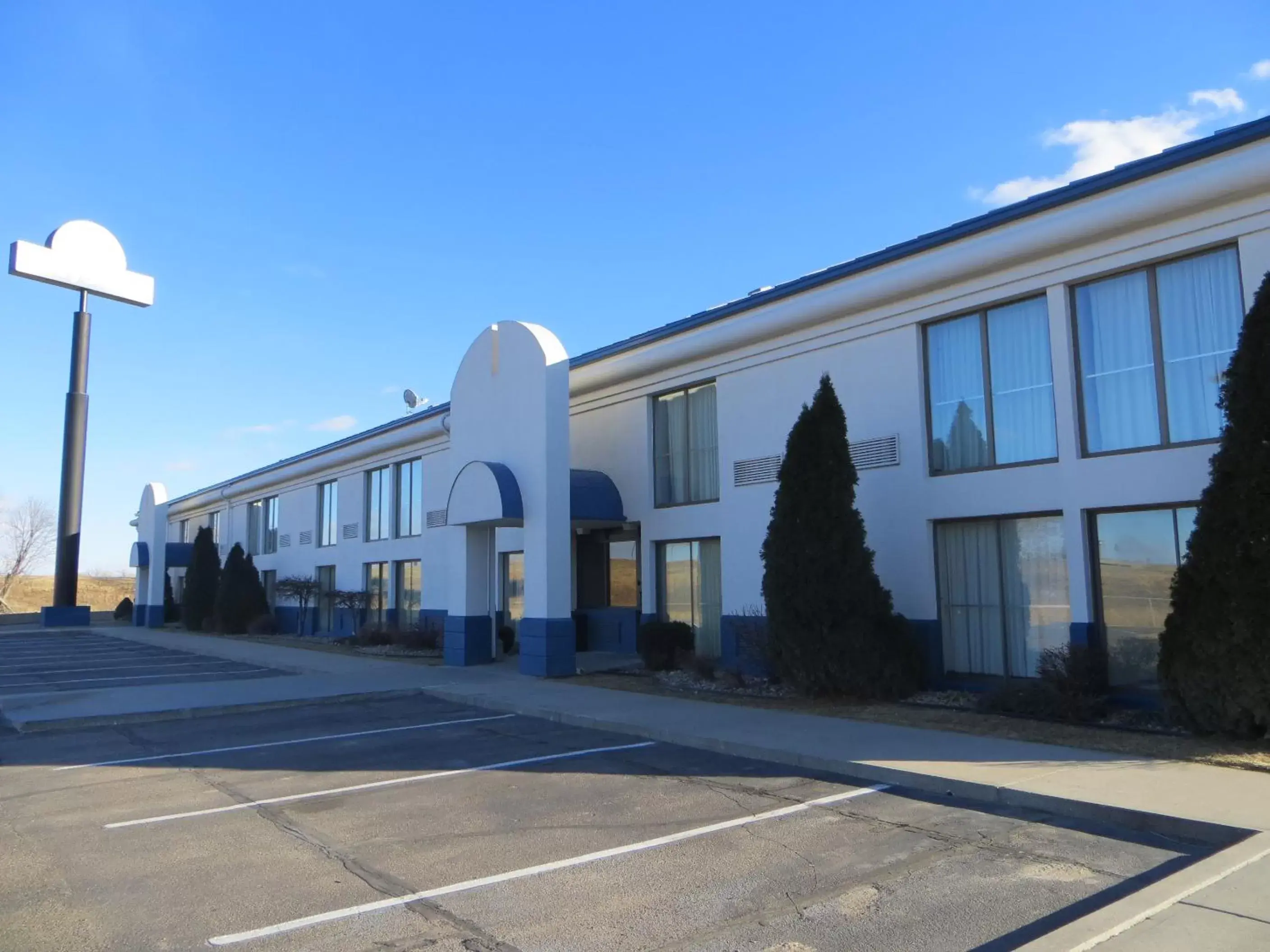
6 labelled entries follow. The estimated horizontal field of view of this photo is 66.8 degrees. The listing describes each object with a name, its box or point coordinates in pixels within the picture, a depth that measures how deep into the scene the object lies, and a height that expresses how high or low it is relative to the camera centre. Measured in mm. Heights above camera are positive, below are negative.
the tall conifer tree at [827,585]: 12352 +45
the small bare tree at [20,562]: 66275 +2573
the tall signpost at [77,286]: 34469 +11469
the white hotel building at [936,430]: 11047 +2377
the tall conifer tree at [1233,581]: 8531 +23
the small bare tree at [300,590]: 30922 +155
